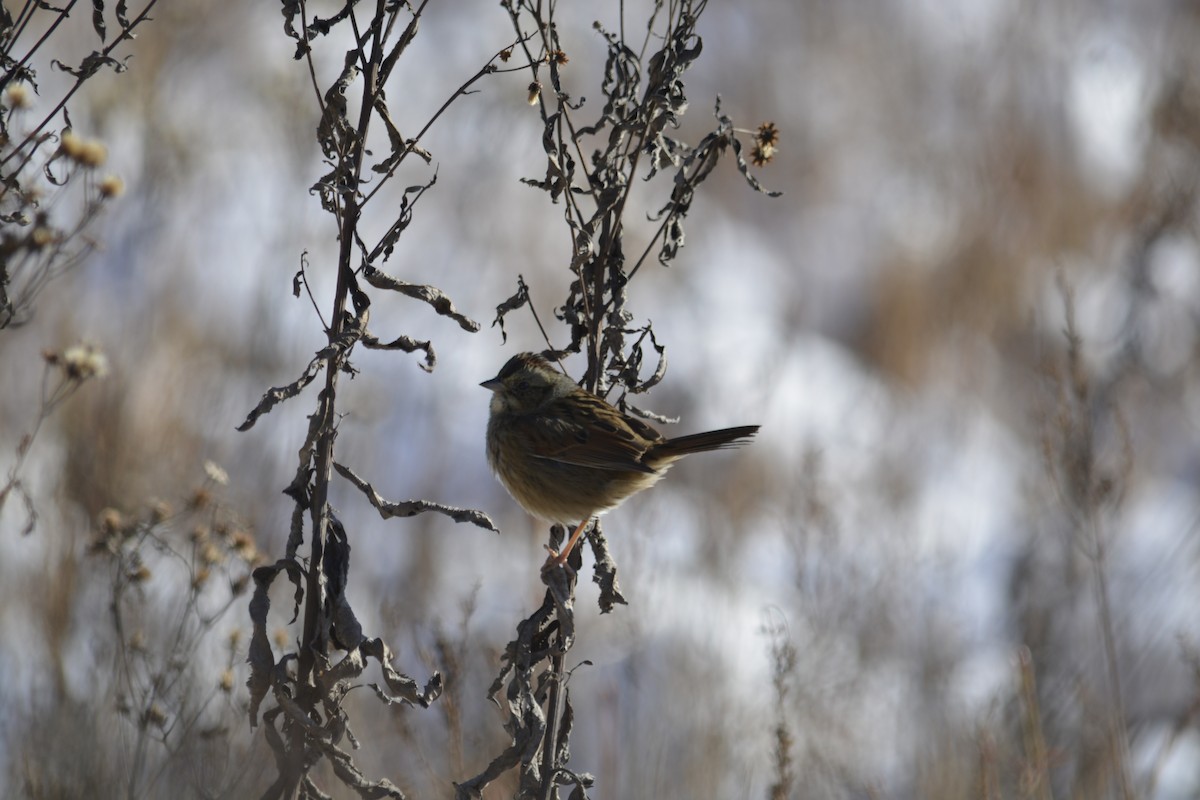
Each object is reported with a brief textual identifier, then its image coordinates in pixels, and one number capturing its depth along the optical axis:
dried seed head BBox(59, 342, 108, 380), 6.50
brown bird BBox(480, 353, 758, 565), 7.68
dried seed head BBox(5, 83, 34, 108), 5.98
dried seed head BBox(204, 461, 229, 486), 6.11
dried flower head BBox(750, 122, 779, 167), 5.75
